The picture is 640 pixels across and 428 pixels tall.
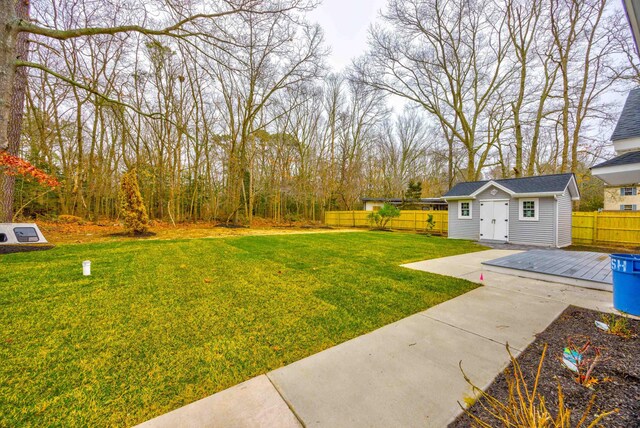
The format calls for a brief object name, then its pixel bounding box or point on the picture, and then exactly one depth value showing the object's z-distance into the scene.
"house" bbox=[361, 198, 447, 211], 20.42
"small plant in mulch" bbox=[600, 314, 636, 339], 2.35
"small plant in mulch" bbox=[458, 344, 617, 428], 1.11
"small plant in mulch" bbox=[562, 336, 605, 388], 1.68
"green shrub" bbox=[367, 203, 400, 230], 14.22
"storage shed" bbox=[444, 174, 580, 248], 9.15
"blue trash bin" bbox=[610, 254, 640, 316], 2.76
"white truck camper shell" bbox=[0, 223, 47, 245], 5.41
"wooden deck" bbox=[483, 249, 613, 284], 4.31
